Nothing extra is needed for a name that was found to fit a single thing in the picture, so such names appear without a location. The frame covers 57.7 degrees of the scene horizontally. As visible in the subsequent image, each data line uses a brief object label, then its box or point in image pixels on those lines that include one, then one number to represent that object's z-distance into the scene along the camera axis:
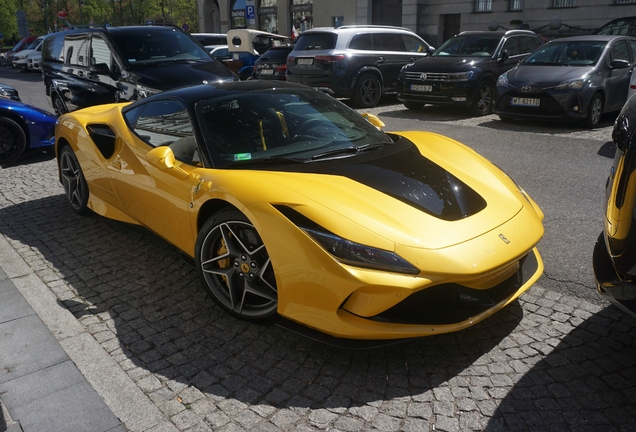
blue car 7.93
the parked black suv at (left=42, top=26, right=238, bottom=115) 8.53
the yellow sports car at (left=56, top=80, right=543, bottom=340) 2.79
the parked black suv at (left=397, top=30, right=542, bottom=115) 11.10
